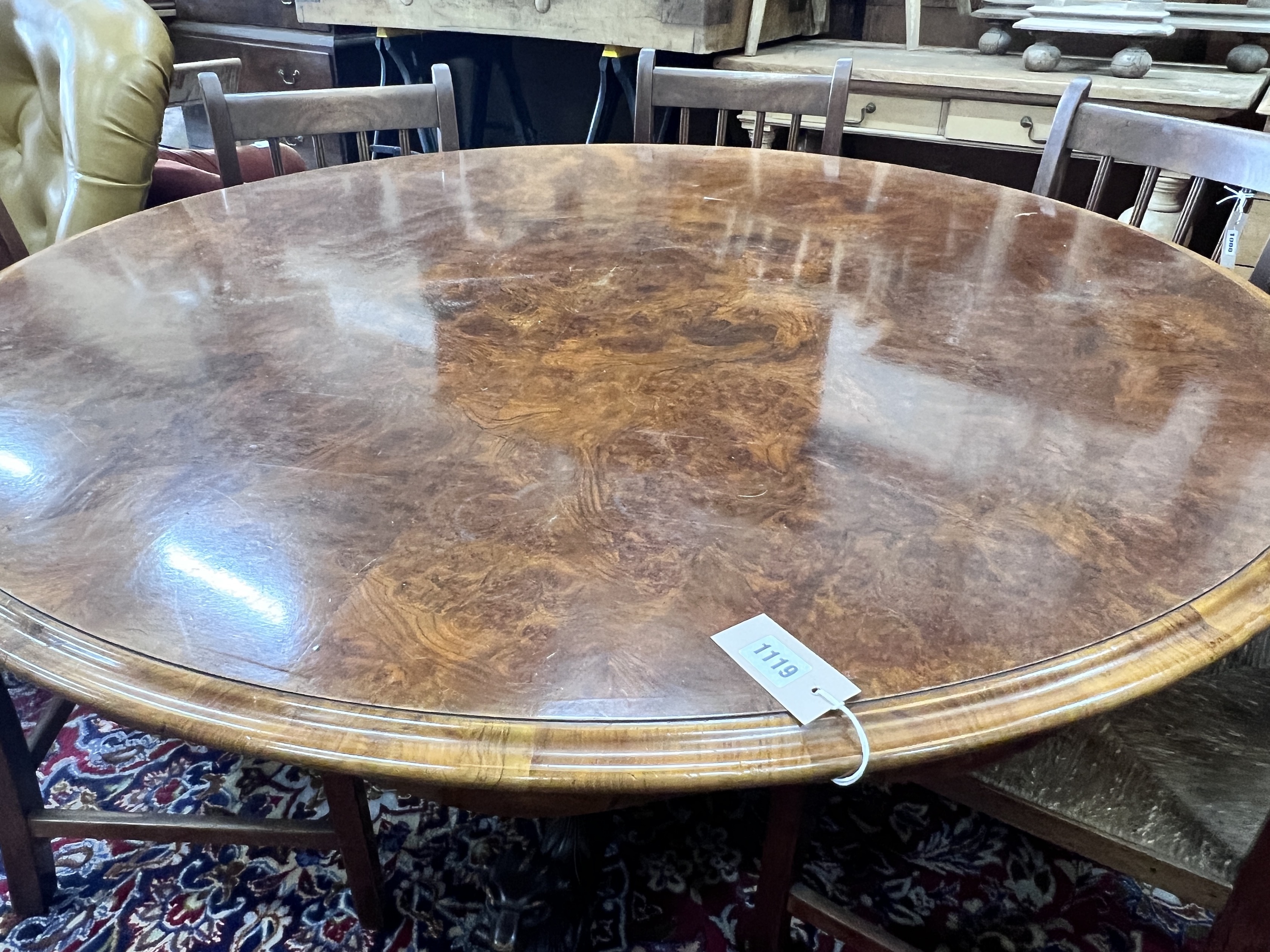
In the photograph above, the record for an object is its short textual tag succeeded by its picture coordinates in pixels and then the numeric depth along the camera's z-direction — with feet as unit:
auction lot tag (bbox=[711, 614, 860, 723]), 1.56
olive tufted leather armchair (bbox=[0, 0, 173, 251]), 5.37
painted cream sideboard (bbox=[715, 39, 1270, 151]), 6.46
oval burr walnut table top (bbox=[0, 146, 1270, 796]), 1.57
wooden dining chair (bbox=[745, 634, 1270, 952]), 2.33
